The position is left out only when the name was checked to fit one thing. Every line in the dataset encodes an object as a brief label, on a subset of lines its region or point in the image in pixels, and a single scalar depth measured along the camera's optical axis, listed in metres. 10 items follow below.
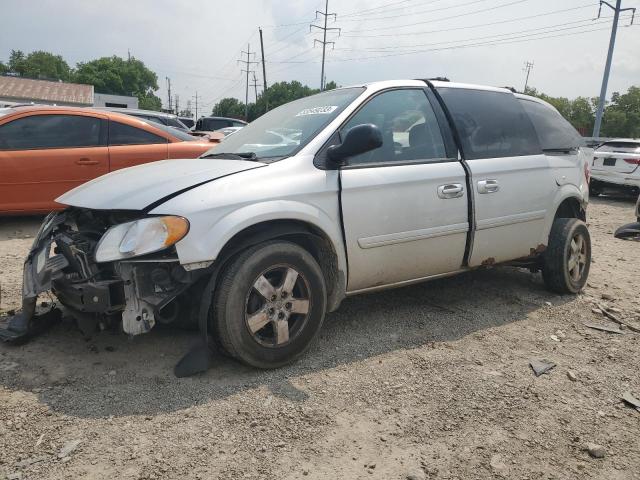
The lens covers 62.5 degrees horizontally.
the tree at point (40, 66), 88.31
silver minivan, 2.82
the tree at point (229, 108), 102.06
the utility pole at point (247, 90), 73.03
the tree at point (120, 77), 81.44
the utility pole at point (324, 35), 47.31
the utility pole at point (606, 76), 26.80
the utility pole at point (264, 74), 46.19
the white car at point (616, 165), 11.82
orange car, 6.15
